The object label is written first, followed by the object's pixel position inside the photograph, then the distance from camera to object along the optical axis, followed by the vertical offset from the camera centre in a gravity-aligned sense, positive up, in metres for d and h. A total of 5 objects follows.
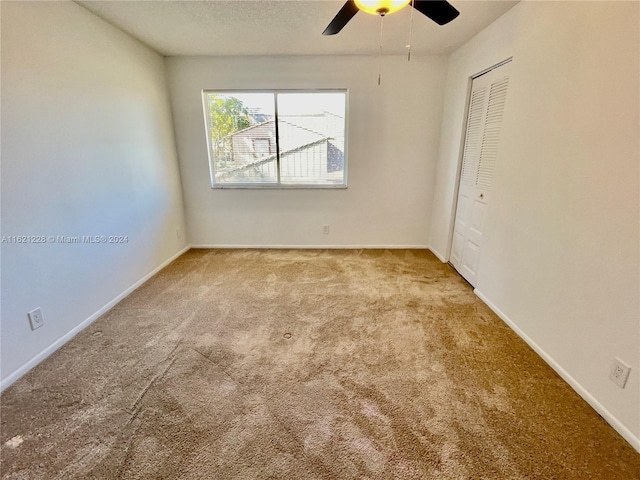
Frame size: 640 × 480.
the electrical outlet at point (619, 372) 1.40 -1.03
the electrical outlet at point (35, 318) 1.85 -1.04
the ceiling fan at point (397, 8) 1.47 +0.73
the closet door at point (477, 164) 2.55 -0.11
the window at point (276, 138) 3.62 +0.16
